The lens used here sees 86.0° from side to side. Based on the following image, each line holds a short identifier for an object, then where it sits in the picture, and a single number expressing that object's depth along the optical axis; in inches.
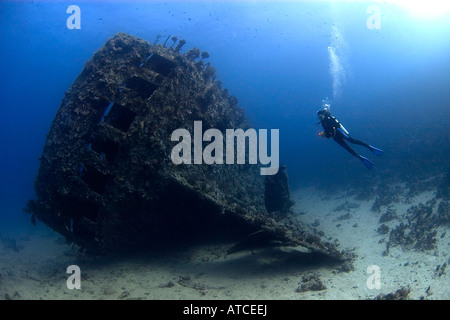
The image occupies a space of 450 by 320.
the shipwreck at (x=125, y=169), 273.6
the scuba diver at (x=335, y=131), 422.0
